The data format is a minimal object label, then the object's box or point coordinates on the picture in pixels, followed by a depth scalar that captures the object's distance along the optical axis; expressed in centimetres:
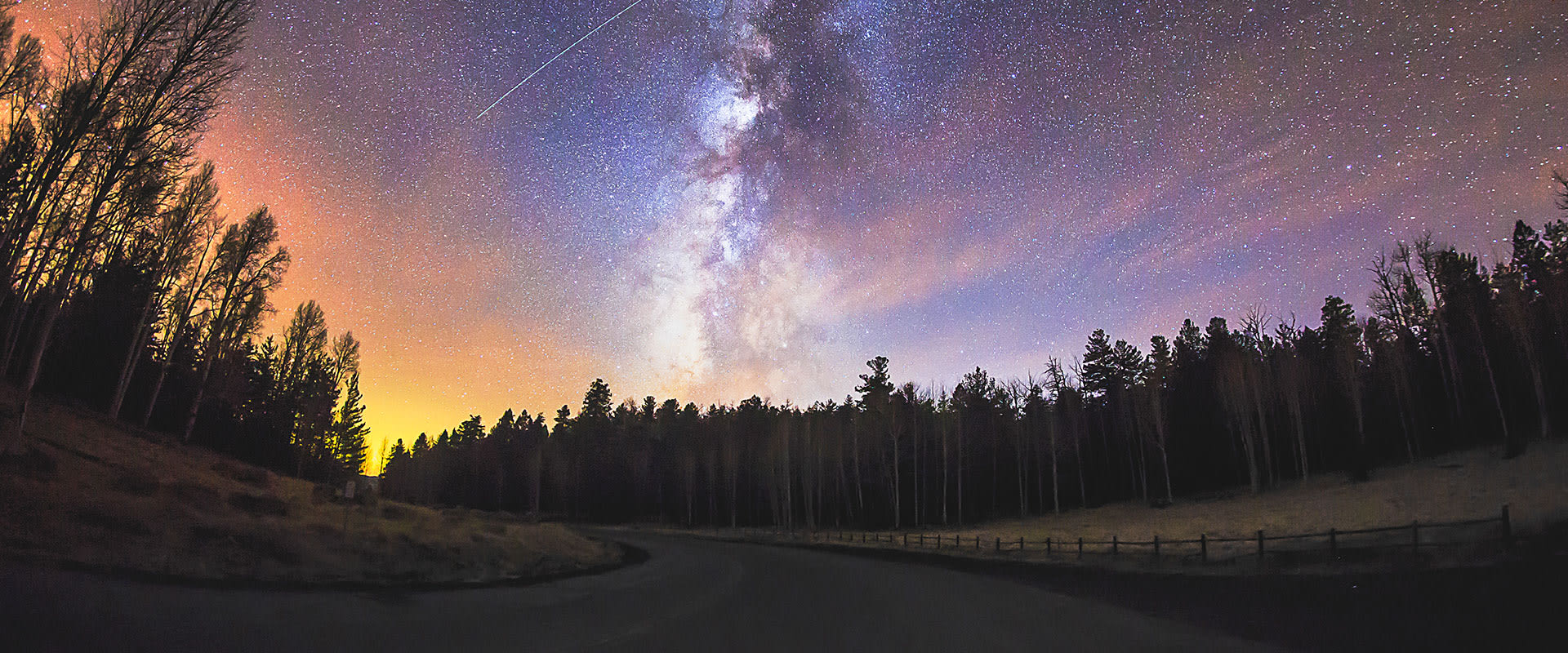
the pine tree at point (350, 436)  6881
